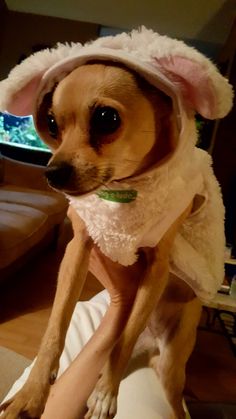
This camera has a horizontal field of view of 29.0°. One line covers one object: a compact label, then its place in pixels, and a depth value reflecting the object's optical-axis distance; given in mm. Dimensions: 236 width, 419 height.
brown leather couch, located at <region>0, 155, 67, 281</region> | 2328
